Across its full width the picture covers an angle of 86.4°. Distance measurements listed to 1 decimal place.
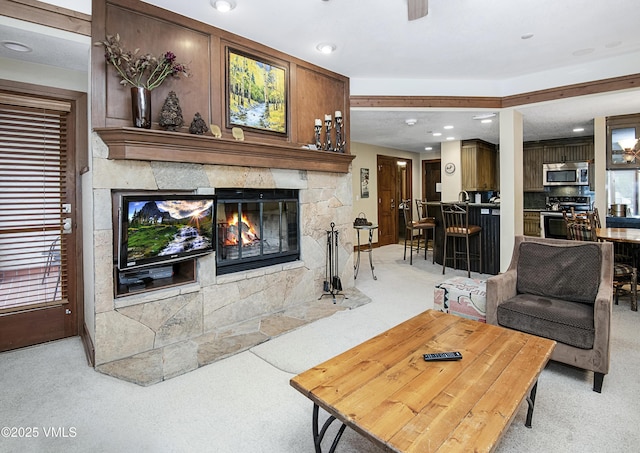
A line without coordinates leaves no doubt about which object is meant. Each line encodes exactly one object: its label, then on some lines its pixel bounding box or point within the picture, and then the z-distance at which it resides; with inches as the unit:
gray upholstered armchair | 85.9
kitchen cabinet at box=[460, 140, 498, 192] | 286.7
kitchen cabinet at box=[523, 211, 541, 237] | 286.0
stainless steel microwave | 274.2
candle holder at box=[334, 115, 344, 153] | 162.2
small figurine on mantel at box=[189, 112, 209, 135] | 114.4
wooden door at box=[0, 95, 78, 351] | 111.0
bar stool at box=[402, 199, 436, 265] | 248.4
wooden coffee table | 46.1
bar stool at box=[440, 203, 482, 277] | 207.6
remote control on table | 66.0
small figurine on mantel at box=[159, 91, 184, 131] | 107.1
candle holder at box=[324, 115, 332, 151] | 160.4
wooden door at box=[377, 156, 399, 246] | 327.3
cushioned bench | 111.3
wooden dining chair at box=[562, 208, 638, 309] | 145.4
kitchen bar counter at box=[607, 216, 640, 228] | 203.5
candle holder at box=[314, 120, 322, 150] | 157.2
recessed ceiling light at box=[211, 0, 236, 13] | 107.4
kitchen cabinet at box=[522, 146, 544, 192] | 295.6
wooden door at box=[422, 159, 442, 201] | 362.3
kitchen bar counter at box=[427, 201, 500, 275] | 210.2
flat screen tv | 101.5
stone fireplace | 100.6
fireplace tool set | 165.8
